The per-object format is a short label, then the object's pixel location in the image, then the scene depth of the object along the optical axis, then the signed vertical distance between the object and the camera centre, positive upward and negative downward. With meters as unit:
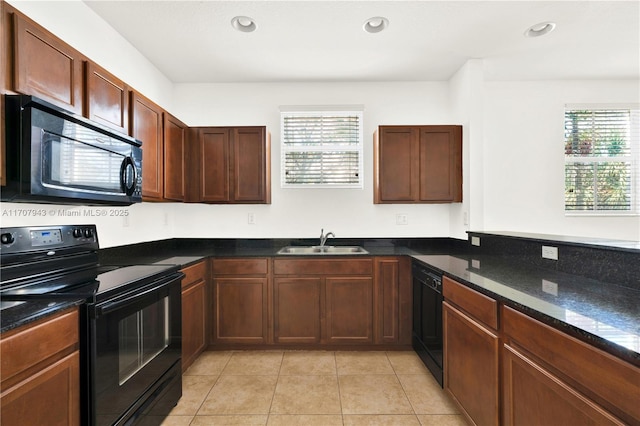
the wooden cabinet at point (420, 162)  2.91 +0.48
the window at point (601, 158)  3.24 +0.57
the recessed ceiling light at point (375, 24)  2.18 +1.39
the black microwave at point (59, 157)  1.27 +0.28
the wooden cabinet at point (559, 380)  0.84 -0.56
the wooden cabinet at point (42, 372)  0.97 -0.56
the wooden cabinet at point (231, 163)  2.90 +0.48
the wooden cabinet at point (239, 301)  2.71 -0.79
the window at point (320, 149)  3.29 +0.69
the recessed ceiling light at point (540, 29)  2.26 +1.40
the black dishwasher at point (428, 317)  2.11 -0.81
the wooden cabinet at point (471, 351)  1.43 -0.76
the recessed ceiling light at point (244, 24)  2.18 +1.40
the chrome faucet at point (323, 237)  3.14 -0.26
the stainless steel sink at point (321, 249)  3.05 -0.38
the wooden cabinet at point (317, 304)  2.71 -0.82
